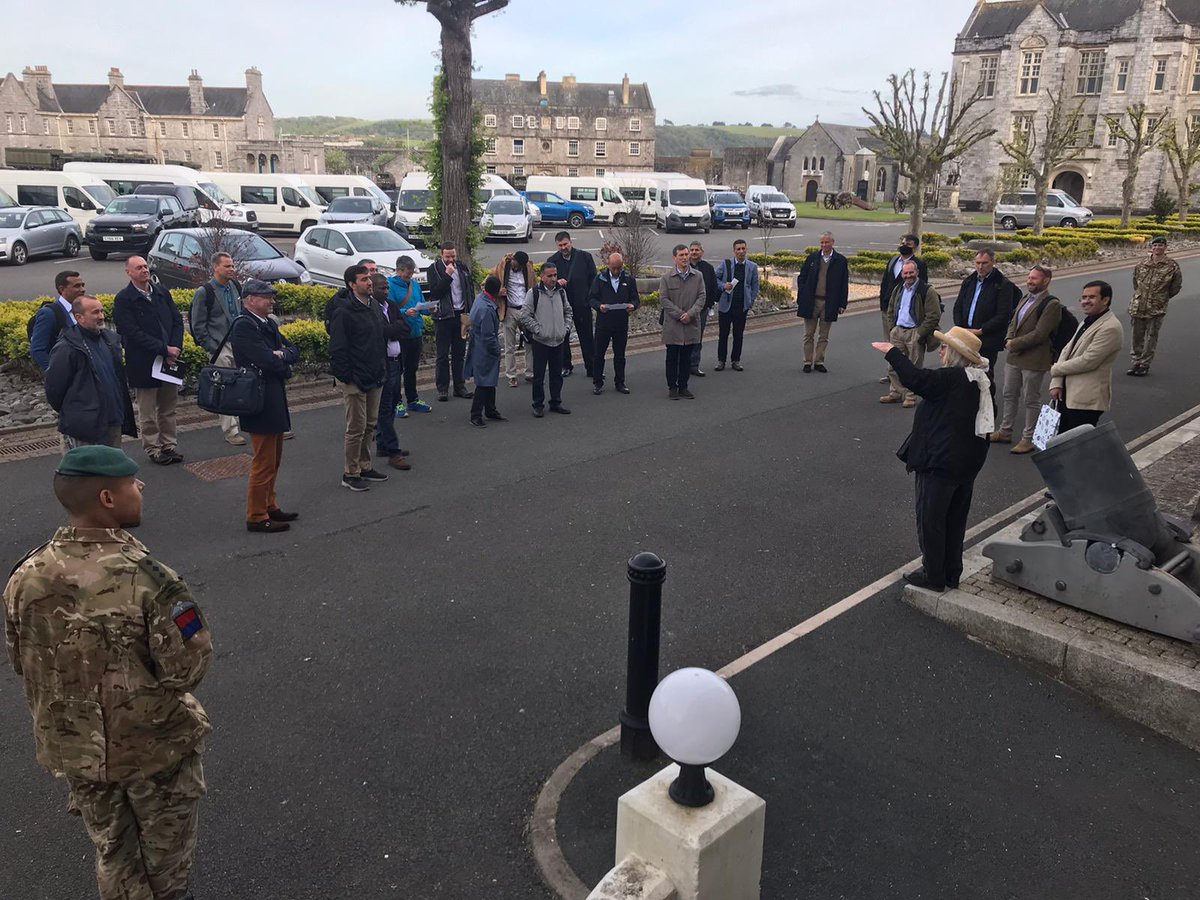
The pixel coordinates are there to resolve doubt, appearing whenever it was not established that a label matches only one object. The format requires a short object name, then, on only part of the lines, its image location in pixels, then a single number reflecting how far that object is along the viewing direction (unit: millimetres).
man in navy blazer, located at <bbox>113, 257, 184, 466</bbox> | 7949
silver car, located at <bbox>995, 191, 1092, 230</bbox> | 41156
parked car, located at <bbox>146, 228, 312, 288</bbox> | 16109
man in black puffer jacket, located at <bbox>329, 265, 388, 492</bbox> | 7199
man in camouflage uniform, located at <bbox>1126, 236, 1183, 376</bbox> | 11984
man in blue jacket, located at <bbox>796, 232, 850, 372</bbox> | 11969
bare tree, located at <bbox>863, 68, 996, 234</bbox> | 27000
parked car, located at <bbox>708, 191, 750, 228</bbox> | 37844
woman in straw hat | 5199
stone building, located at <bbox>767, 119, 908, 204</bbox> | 73188
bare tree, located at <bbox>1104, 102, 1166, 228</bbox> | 37906
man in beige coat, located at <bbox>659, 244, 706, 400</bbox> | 10773
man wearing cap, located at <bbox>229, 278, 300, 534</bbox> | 6504
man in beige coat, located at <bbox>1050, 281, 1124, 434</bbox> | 7383
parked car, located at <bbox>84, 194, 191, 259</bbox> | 24594
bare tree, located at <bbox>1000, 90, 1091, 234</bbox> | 34188
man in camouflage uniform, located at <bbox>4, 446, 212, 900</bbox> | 2660
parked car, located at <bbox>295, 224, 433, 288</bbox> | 18234
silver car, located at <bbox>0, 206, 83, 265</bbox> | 22953
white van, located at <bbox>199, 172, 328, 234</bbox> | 33594
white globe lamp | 2951
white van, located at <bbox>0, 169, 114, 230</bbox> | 29219
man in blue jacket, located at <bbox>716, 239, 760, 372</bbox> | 12164
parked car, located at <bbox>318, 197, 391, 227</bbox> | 29594
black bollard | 3945
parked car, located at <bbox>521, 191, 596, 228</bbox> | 38406
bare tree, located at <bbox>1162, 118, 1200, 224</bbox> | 39531
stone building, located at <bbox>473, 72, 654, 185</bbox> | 74688
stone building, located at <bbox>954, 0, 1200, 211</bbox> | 53406
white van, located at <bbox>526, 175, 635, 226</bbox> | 39031
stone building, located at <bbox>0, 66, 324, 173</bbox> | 79562
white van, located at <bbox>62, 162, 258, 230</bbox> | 30992
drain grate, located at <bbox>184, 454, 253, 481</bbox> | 8039
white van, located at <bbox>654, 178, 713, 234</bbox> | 35844
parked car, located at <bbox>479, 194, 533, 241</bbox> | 30938
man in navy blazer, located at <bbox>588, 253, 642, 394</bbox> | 11062
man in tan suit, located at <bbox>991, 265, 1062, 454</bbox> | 8641
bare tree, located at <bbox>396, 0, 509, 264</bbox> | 13727
